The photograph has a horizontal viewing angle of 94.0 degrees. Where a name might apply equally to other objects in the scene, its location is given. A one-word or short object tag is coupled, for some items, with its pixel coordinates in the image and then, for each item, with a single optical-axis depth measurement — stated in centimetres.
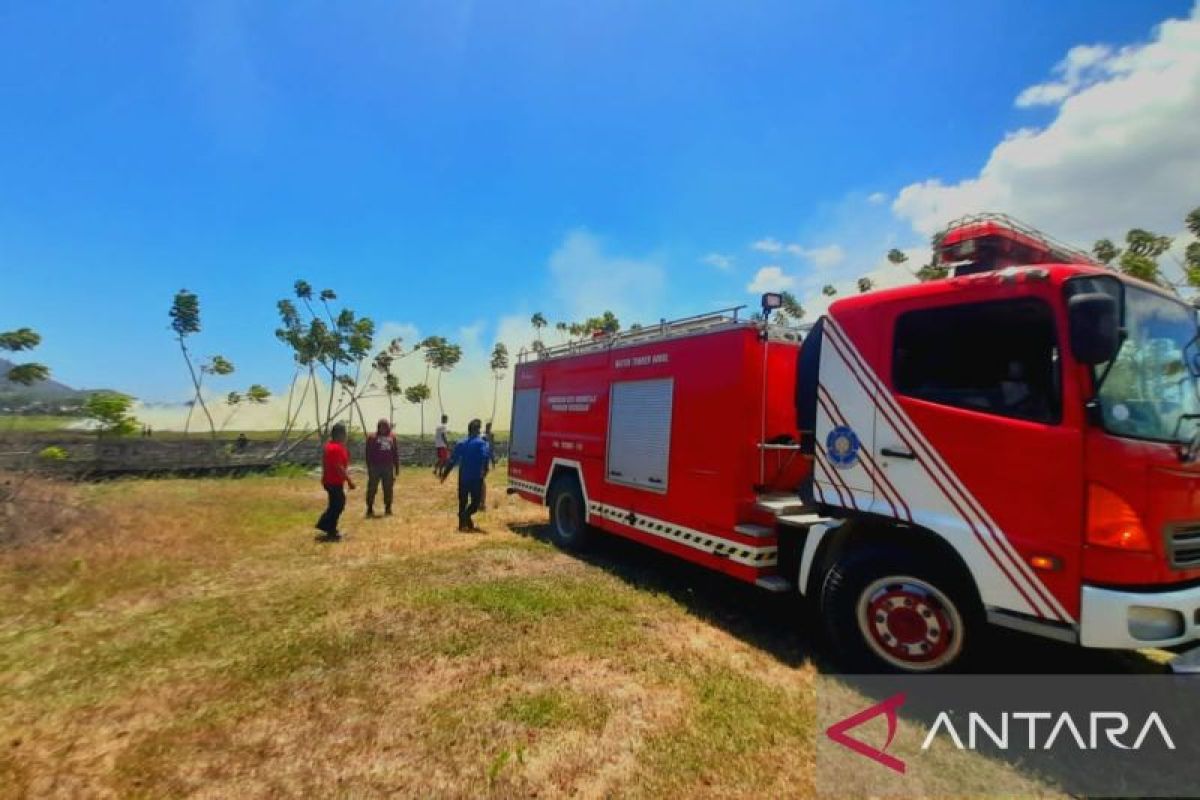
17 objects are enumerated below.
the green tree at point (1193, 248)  1365
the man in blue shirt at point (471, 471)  970
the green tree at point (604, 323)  3791
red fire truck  319
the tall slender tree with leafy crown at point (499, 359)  5456
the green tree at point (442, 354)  4288
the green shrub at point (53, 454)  1180
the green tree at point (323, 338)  3325
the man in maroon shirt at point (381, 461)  1116
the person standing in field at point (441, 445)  1762
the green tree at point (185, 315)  2623
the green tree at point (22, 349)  851
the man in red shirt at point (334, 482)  903
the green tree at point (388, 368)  4006
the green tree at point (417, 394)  4538
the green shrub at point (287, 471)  1892
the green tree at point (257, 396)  2791
